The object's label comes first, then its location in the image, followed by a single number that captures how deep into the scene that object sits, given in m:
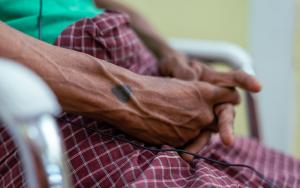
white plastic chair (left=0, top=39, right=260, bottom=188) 0.54
